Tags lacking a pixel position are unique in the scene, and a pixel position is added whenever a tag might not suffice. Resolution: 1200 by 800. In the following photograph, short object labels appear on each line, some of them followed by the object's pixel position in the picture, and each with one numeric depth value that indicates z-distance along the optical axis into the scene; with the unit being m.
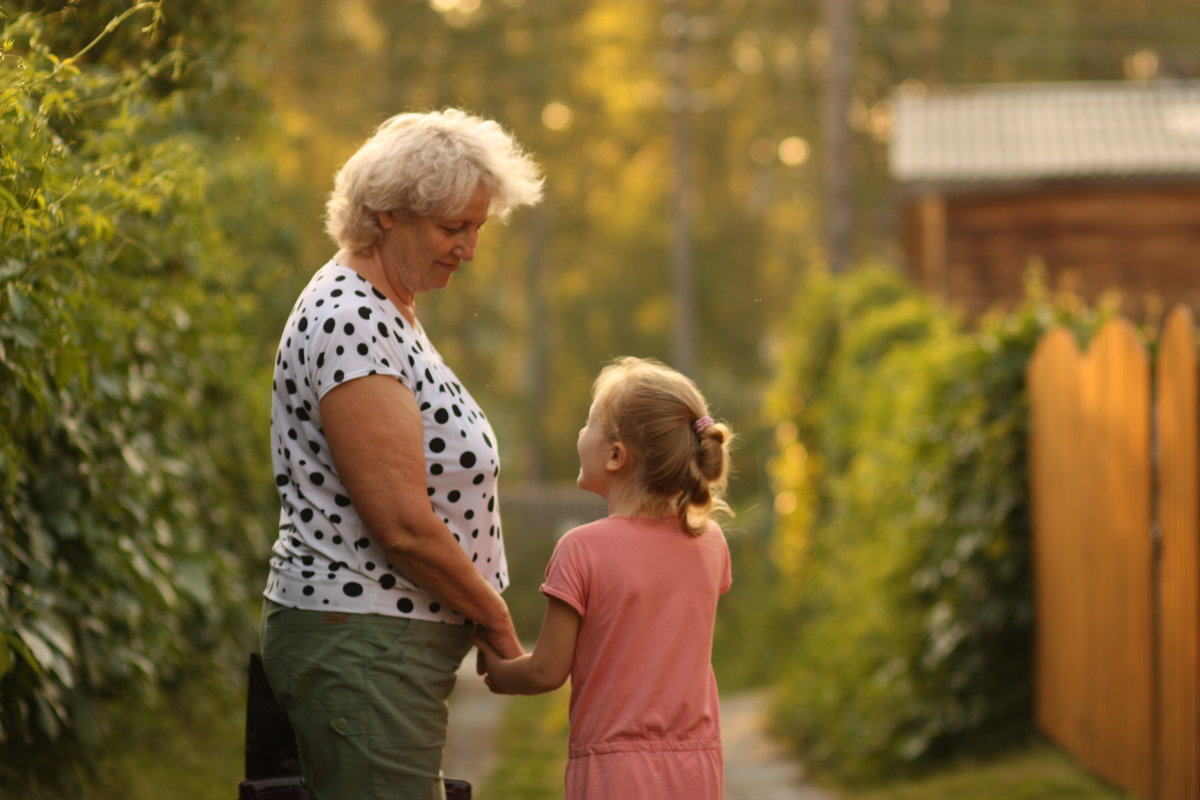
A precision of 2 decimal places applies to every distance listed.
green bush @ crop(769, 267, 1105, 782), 12.63
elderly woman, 5.24
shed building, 33.47
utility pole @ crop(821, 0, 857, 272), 31.09
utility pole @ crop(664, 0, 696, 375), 46.59
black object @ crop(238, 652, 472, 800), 5.85
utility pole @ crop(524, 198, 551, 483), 76.62
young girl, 5.63
